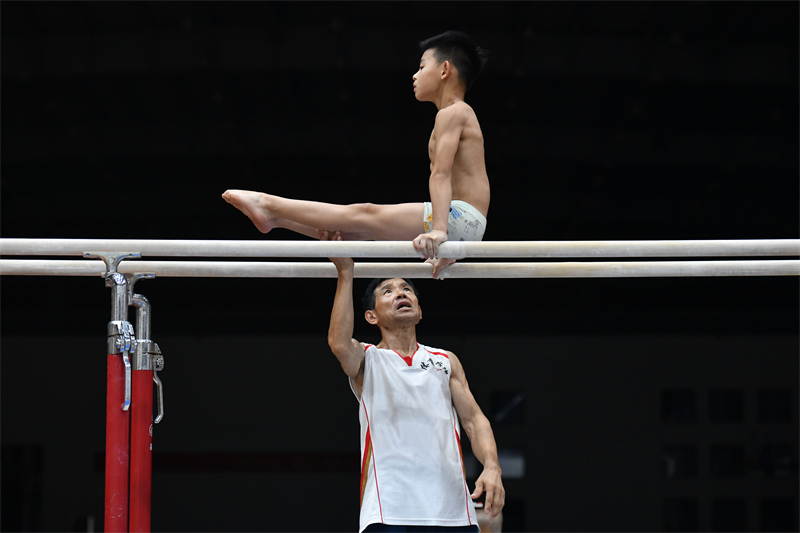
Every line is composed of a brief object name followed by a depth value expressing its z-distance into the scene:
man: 6.49
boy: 6.66
